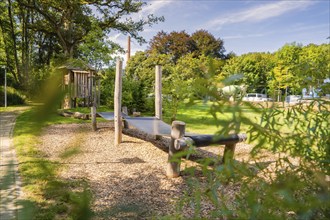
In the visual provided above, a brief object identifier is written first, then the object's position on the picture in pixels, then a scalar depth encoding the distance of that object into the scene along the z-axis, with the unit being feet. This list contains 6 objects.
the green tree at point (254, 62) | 99.29
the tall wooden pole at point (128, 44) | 71.05
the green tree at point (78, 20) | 48.60
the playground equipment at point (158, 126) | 13.79
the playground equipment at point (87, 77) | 40.25
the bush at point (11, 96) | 47.43
